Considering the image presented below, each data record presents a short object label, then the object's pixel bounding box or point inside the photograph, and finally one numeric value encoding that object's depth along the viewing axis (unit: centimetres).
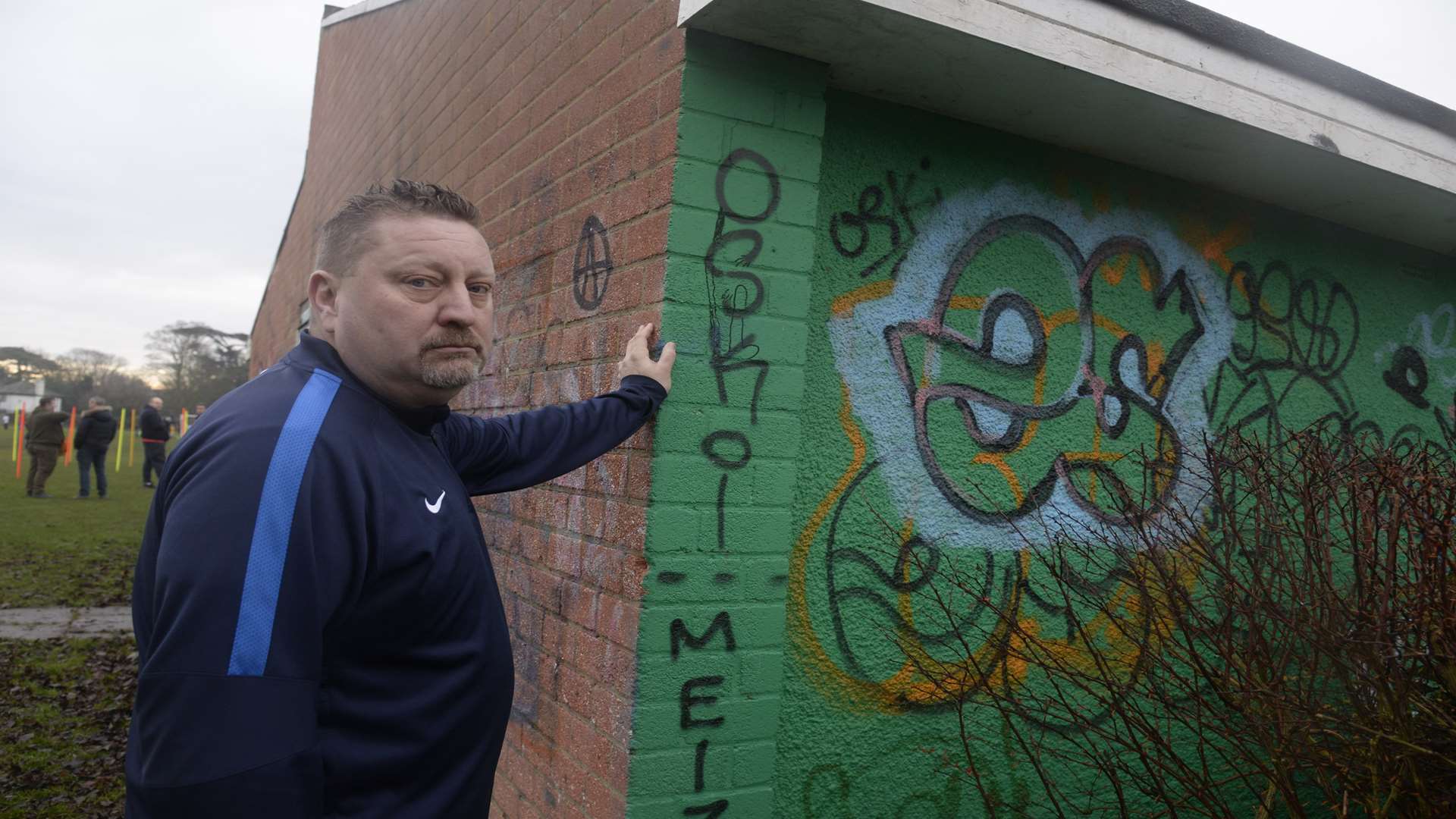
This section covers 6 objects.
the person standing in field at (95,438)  1459
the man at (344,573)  149
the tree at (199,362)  4709
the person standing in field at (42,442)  1451
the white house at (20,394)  6259
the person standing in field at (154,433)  1545
